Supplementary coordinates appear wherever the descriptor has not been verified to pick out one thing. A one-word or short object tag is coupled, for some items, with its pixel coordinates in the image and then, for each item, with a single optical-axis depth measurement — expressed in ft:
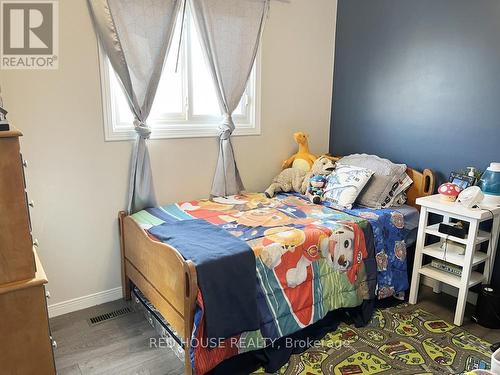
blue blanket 5.89
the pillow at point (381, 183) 9.18
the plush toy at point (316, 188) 9.57
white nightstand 7.59
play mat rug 6.66
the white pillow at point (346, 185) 9.09
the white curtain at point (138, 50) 7.73
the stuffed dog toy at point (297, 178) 10.21
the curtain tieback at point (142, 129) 8.32
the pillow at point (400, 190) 9.41
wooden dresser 4.61
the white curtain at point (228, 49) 8.99
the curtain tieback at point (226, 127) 9.63
